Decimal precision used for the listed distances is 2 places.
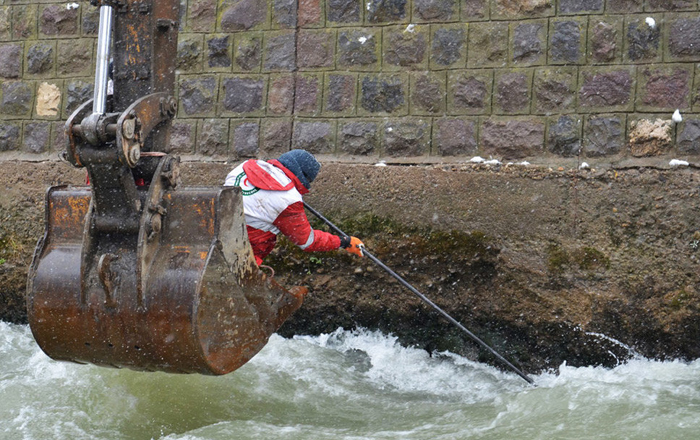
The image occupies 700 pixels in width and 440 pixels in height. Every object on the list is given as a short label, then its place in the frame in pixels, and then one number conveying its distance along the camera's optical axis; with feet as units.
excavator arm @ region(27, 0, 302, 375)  23.47
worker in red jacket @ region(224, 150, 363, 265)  29.73
